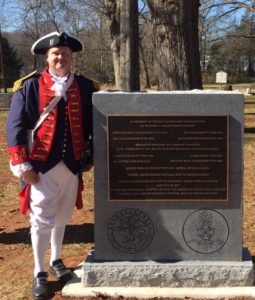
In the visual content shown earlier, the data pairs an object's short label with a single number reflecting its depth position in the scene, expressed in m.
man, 3.96
